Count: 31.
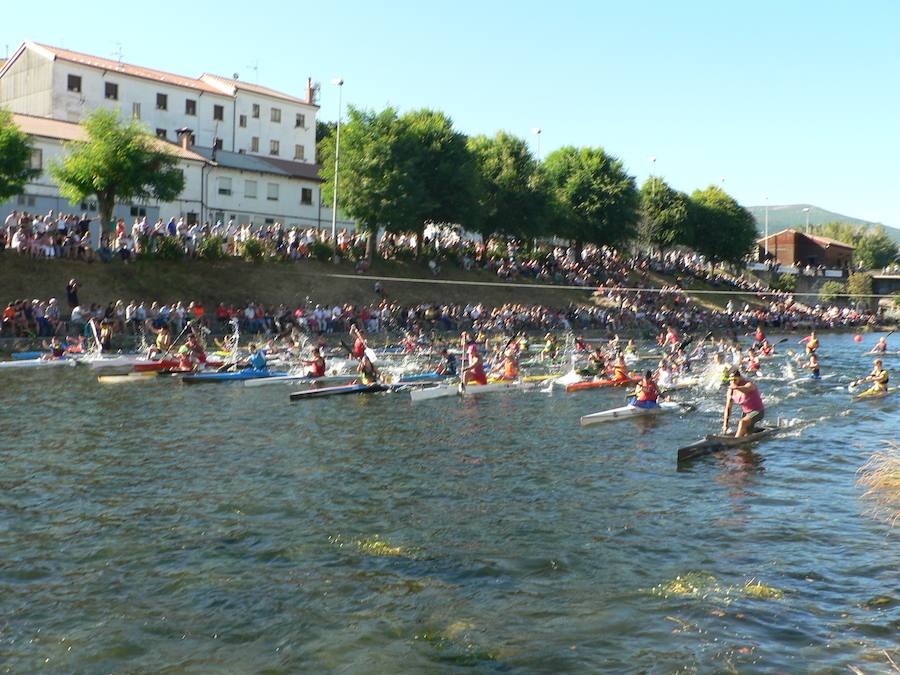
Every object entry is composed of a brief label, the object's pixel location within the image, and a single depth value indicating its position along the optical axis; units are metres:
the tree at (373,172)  57.22
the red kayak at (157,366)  33.66
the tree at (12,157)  41.75
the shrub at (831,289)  101.81
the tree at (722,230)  98.38
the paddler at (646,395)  26.81
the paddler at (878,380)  33.00
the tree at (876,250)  170.25
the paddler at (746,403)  22.16
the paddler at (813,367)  39.06
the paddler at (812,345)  39.53
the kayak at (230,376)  32.38
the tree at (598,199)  80.38
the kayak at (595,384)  33.43
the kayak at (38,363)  33.75
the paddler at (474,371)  31.91
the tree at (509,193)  70.06
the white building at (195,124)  61.16
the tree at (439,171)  60.00
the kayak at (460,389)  29.95
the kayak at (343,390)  29.30
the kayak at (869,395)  32.69
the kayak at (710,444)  20.42
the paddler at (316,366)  33.78
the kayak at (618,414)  25.72
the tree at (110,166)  44.34
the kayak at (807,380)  38.09
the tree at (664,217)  93.69
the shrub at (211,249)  47.81
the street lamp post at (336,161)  53.44
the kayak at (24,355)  35.06
